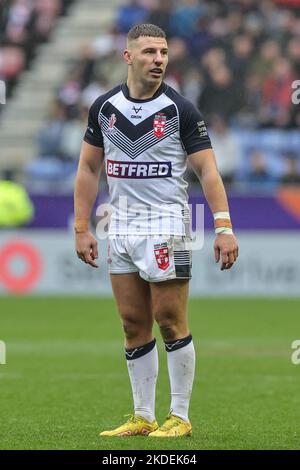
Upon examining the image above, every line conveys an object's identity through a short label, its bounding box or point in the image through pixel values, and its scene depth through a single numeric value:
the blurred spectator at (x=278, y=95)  19.95
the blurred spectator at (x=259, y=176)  19.42
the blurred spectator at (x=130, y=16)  22.89
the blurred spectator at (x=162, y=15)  22.11
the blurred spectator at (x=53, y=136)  20.66
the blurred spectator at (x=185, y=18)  21.97
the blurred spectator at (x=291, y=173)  19.33
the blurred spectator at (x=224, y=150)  19.50
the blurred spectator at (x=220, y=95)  20.36
